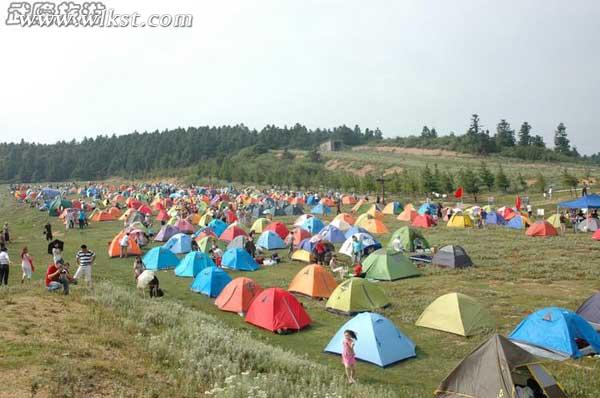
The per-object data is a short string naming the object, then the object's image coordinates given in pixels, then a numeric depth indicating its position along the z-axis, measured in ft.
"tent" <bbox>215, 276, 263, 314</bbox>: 47.57
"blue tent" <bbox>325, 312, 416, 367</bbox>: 35.35
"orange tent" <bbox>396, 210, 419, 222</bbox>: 116.11
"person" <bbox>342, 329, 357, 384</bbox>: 30.32
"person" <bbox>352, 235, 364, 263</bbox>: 70.08
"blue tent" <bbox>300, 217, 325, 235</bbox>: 97.91
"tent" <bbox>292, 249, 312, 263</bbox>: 71.50
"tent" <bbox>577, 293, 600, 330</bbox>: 39.47
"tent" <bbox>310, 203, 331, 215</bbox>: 136.60
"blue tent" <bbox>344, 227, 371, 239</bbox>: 80.51
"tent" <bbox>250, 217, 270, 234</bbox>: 101.76
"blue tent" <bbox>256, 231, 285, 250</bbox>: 83.87
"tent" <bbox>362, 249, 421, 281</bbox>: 59.06
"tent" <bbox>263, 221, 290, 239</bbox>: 89.51
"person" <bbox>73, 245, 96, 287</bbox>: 48.32
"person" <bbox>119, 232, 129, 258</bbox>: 76.13
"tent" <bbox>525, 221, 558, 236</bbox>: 88.43
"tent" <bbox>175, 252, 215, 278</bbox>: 62.69
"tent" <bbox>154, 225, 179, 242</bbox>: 93.43
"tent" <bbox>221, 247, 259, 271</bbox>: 67.15
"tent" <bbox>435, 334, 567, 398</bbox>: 26.48
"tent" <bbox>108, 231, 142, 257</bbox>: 77.20
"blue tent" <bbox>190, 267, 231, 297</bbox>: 53.52
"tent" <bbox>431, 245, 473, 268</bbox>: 62.34
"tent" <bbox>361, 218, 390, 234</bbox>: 97.96
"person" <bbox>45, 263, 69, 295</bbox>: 42.29
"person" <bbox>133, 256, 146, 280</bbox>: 57.47
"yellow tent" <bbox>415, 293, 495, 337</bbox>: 40.47
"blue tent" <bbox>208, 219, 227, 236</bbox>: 96.84
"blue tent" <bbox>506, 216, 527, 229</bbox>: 100.01
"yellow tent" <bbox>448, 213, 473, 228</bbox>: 102.86
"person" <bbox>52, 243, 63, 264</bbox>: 45.39
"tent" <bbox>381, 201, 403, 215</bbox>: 131.03
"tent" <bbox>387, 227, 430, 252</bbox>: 75.87
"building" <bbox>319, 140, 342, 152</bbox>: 408.34
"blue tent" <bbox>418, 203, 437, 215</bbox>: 120.78
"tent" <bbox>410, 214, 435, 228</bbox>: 105.50
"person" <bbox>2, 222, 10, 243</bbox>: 89.73
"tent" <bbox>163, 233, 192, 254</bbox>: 79.56
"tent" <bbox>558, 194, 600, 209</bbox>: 91.26
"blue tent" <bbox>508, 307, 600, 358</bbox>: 34.76
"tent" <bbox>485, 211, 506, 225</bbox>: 106.32
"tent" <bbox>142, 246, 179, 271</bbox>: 68.39
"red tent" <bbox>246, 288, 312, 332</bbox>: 42.55
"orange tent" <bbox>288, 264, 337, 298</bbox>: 52.42
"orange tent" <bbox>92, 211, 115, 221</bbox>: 125.80
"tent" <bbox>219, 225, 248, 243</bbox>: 90.74
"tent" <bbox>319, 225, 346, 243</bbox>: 85.35
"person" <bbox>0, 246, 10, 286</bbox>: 51.21
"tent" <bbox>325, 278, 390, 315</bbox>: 46.32
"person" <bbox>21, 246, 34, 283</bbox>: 53.88
